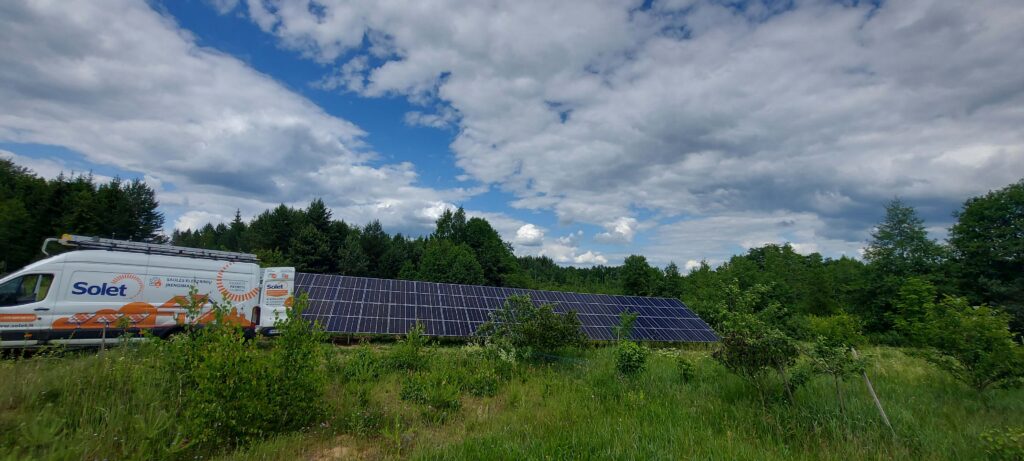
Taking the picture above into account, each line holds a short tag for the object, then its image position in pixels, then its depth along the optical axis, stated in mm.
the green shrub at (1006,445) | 5543
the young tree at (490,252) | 58688
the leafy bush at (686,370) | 10227
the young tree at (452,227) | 64938
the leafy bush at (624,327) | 18289
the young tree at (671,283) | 53594
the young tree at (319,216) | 53906
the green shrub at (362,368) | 9484
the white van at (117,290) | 11656
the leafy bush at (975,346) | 8594
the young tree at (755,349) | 7835
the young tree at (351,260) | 51812
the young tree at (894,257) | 37312
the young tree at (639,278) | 51875
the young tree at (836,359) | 7520
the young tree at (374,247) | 58844
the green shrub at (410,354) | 10664
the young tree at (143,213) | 49312
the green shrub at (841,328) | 21141
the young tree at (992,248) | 31781
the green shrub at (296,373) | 6301
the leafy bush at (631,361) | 10391
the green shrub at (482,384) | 9086
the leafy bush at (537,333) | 12594
